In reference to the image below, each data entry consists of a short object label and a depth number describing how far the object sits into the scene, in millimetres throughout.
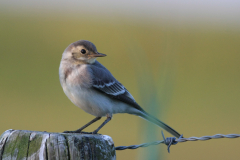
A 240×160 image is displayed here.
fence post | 5484
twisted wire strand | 6730
